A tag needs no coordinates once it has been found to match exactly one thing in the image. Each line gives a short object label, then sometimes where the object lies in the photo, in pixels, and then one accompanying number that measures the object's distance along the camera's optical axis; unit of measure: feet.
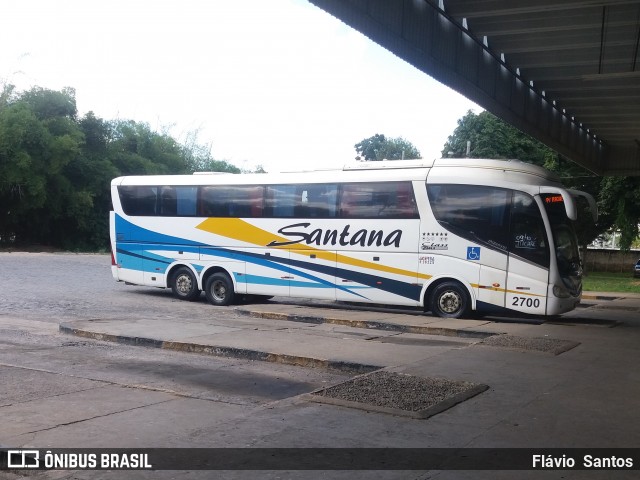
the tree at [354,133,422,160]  293.84
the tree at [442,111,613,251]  126.41
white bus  49.62
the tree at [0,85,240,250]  140.46
